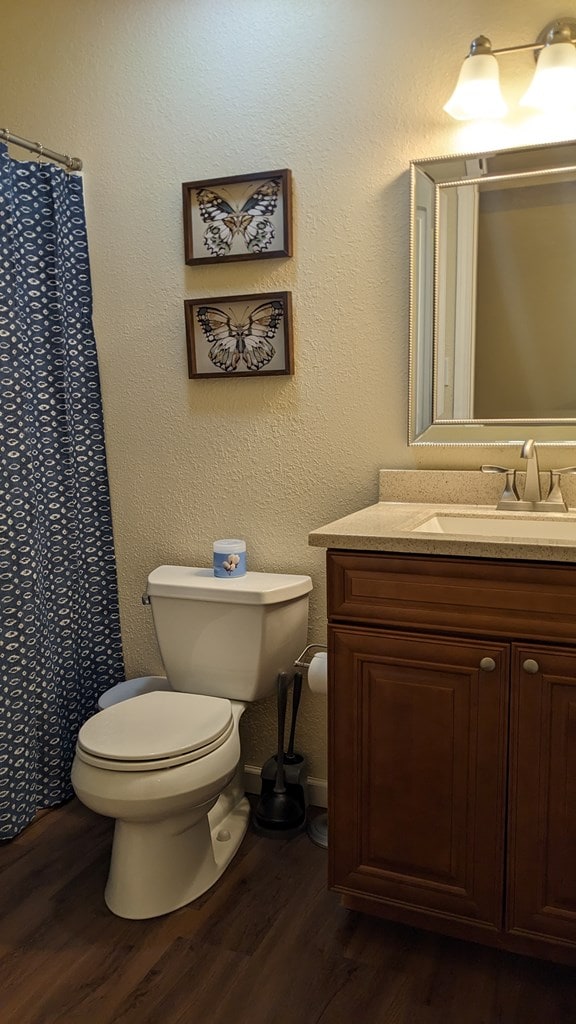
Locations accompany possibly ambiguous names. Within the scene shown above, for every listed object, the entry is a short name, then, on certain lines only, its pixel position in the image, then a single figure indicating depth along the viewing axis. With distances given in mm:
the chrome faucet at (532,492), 1814
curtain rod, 2024
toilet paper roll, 1841
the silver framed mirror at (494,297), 1838
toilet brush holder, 2115
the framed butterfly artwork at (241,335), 2127
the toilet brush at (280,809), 2107
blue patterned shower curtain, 2039
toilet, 1686
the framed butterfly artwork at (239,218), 2078
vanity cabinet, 1465
